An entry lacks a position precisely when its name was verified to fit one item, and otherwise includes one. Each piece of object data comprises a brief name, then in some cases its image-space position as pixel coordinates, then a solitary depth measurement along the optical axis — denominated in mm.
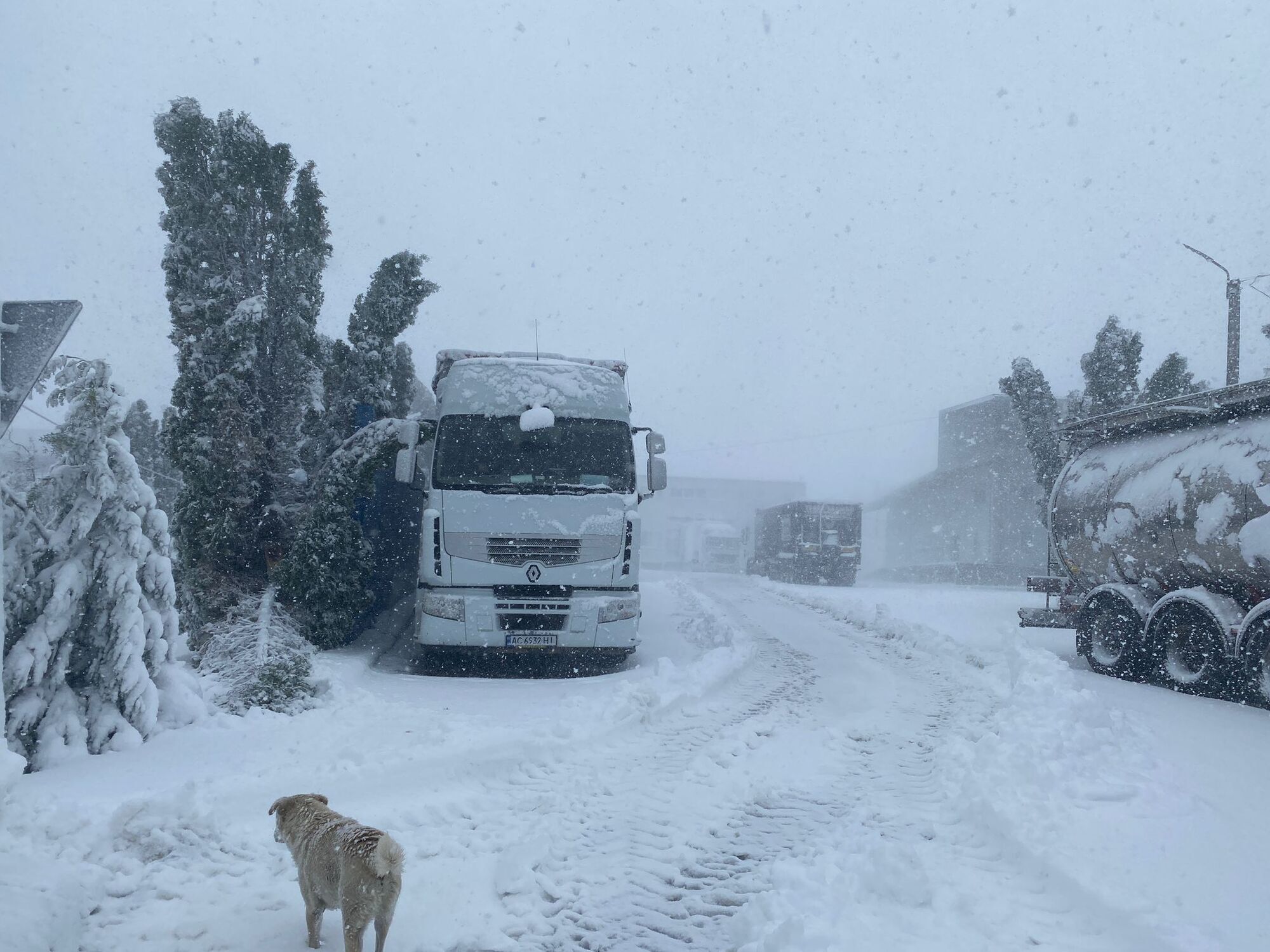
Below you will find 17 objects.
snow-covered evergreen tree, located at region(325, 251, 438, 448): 11820
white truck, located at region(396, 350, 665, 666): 8875
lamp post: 17047
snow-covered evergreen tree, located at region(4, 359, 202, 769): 5246
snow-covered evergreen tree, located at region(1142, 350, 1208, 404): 20375
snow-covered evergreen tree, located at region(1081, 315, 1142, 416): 20375
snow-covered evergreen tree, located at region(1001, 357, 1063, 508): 20766
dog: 2998
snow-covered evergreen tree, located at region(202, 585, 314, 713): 7008
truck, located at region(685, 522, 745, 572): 46125
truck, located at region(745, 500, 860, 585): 34312
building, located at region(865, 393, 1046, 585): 40656
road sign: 4145
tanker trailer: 8336
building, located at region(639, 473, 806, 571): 58250
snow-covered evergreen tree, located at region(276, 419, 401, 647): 9500
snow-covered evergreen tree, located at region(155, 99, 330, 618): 9516
